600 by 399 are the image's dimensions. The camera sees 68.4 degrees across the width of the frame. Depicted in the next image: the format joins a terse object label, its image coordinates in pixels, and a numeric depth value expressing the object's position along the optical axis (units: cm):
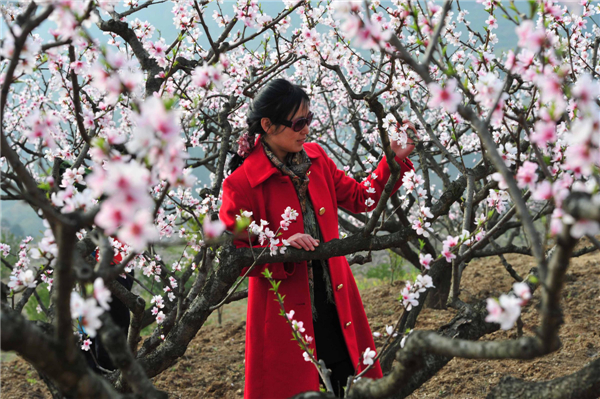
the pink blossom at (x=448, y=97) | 105
